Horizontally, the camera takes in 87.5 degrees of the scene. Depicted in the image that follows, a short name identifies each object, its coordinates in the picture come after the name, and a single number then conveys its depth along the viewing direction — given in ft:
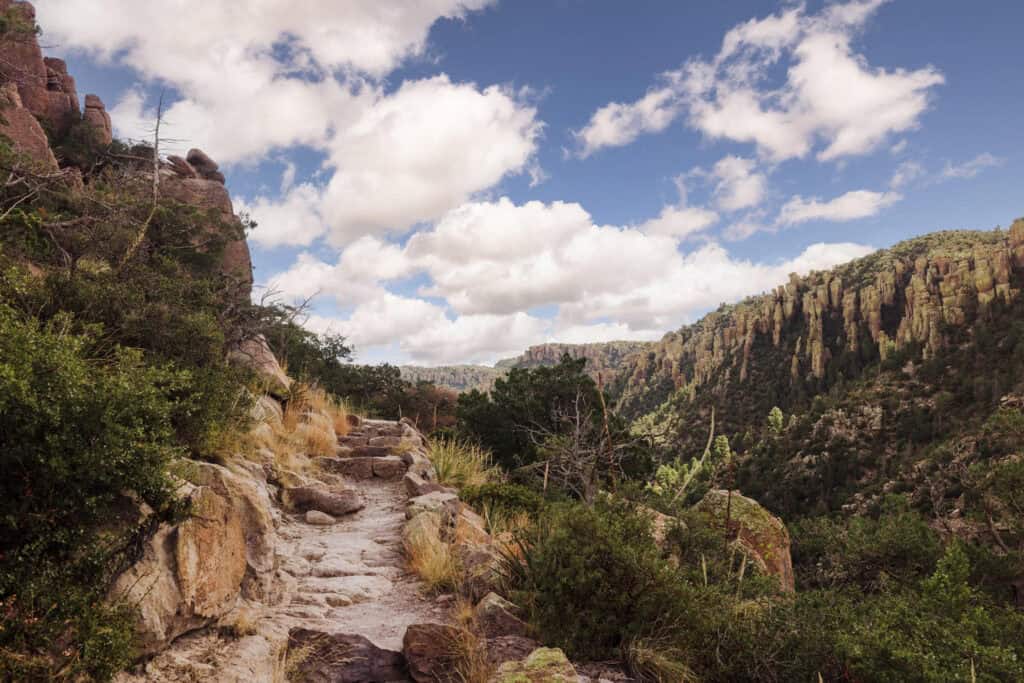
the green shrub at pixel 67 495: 9.64
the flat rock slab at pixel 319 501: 28.43
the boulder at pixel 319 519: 27.14
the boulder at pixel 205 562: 12.11
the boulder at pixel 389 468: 37.40
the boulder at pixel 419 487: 31.30
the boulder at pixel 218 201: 74.23
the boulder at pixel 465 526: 24.58
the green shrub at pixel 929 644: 13.33
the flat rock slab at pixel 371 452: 40.88
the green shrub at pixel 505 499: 31.27
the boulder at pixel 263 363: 40.57
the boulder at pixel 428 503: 25.85
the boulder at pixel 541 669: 11.14
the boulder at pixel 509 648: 14.03
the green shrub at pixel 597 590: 15.06
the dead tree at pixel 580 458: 22.76
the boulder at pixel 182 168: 108.30
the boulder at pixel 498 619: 15.58
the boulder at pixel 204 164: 121.90
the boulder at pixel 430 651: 14.01
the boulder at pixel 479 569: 18.56
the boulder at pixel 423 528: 22.97
